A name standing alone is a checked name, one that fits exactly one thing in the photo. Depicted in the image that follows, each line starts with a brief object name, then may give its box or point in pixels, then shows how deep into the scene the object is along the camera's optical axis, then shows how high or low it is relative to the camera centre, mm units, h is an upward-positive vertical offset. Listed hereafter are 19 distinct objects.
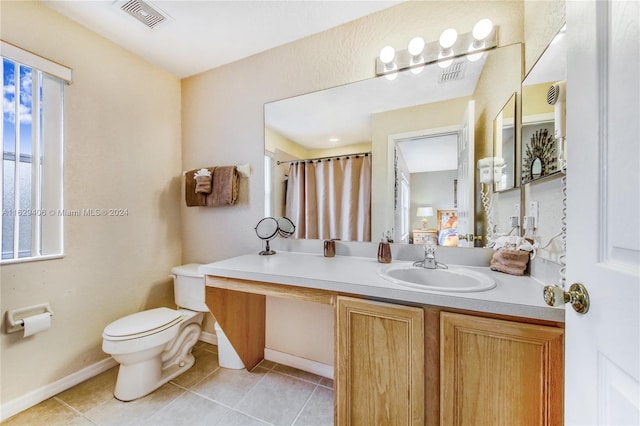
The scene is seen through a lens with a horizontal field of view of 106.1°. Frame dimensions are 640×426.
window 1353 +333
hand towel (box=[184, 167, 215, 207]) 2012 +163
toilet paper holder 1329 -591
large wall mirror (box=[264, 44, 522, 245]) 1315 +457
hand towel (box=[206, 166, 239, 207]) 1905 +206
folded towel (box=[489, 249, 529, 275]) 1122 -233
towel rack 1924 +345
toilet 1411 -812
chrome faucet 1284 -248
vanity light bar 1282 +913
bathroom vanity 774 -496
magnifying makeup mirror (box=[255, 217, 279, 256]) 1843 -127
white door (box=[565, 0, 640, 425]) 417 +6
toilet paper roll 1348 -639
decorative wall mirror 932 +418
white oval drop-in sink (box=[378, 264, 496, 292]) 1122 -319
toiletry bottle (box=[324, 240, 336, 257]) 1653 -246
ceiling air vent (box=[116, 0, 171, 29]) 1422 +1241
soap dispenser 1439 -240
